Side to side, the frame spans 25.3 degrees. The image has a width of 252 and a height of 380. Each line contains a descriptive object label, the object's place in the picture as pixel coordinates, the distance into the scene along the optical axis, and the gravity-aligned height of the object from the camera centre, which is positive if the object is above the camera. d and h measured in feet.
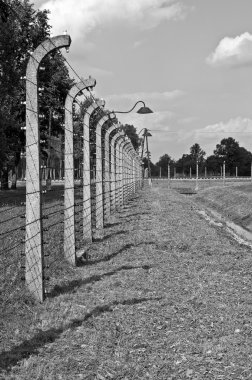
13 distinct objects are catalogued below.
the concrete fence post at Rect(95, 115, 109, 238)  47.65 -1.10
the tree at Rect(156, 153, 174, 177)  590.96 +5.34
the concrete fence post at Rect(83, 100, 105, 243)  39.29 -0.83
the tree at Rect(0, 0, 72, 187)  102.01 +20.76
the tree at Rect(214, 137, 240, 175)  545.03 +14.70
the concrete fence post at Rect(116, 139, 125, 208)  79.15 -0.93
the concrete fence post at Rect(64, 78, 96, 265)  31.63 -0.44
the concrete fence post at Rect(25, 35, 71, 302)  23.45 -0.54
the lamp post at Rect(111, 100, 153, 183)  63.98 +6.72
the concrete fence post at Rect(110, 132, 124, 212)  67.72 -0.65
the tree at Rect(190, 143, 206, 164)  591.45 +13.66
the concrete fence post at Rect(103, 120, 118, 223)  58.70 -0.22
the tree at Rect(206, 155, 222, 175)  549.13 +2.01
